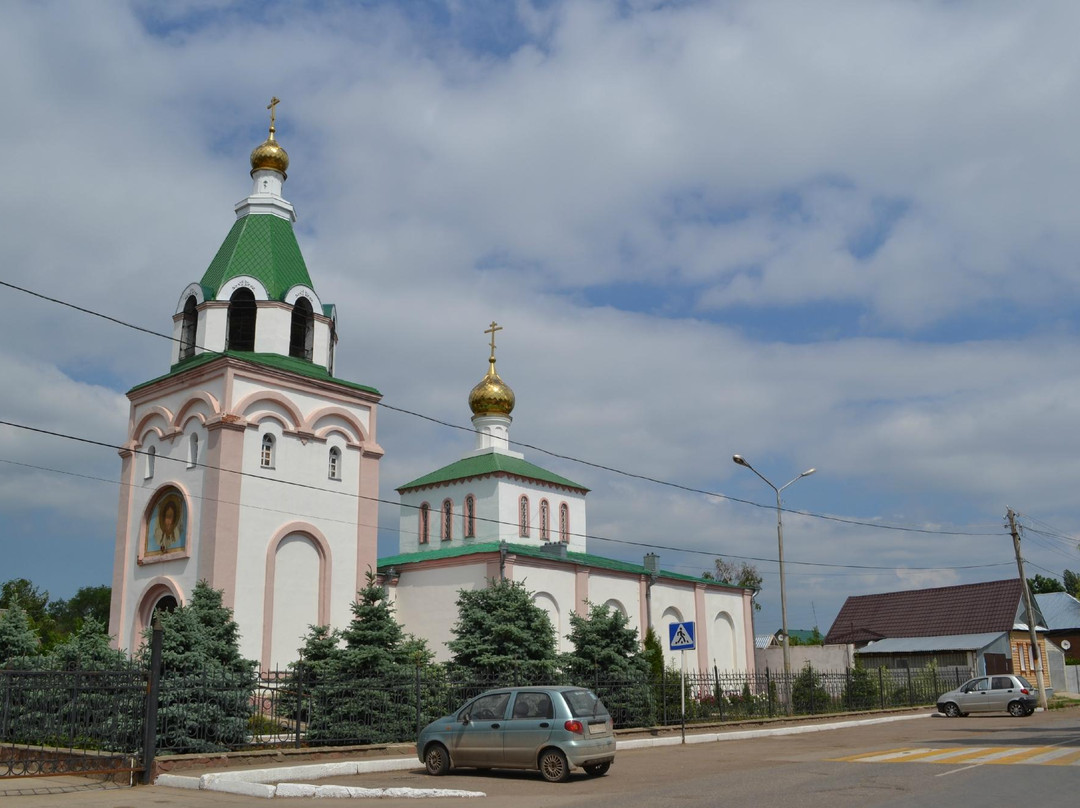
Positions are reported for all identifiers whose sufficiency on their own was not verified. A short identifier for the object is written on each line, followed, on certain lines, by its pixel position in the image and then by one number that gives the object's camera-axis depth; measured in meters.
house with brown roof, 42.47
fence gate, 12.84
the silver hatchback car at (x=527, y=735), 12.61
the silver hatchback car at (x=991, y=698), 27.59
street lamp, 26.08
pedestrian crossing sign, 17.86
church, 23.95
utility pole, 31.20
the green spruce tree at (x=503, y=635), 21.42
